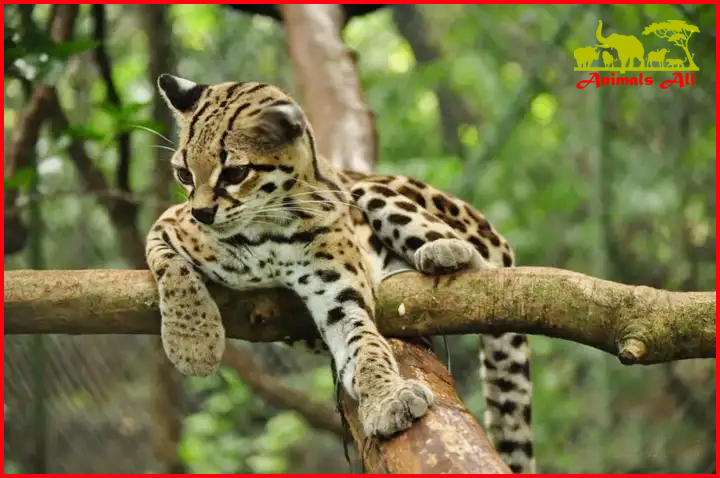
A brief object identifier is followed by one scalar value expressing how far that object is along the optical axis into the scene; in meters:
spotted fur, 4.42
